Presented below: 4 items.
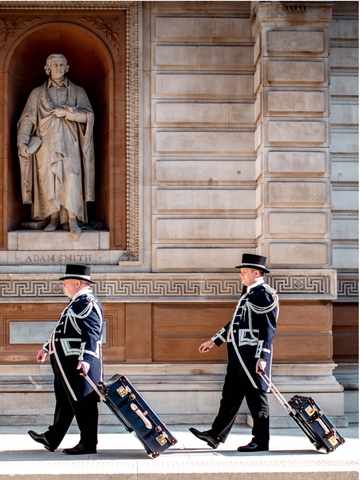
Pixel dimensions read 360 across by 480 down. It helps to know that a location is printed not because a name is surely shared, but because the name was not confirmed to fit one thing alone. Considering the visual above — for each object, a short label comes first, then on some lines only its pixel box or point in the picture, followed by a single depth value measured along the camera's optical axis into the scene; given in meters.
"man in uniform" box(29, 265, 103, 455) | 16.94
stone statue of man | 22.62
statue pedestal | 22.46
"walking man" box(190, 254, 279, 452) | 17.26
